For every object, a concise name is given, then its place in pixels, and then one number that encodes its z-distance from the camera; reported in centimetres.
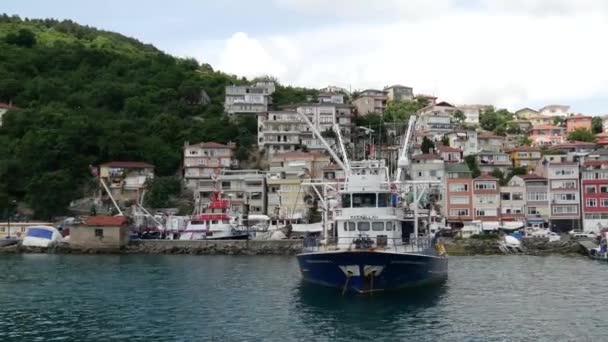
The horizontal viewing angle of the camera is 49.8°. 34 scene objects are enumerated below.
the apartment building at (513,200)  8125
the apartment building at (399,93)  14100
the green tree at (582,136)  11194
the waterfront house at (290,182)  8350
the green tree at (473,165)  8998
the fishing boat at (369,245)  3519
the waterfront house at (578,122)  12575
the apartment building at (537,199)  8112
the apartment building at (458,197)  8119
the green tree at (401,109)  11721
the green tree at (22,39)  14450
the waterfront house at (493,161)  9244
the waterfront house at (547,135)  11865
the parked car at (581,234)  7236
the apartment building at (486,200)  8088
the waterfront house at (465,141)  9981
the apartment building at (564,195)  8081
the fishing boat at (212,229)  7400
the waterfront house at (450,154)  9088
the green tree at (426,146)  9656
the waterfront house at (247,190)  8619
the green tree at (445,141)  10106
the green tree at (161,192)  8400
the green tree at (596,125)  12864
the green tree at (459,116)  12452
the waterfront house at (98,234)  7006
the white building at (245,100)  10988
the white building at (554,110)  15825
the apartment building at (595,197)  7931
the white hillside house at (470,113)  13238
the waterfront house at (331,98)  11462
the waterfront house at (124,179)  8750
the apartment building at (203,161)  9144
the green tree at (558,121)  13462
